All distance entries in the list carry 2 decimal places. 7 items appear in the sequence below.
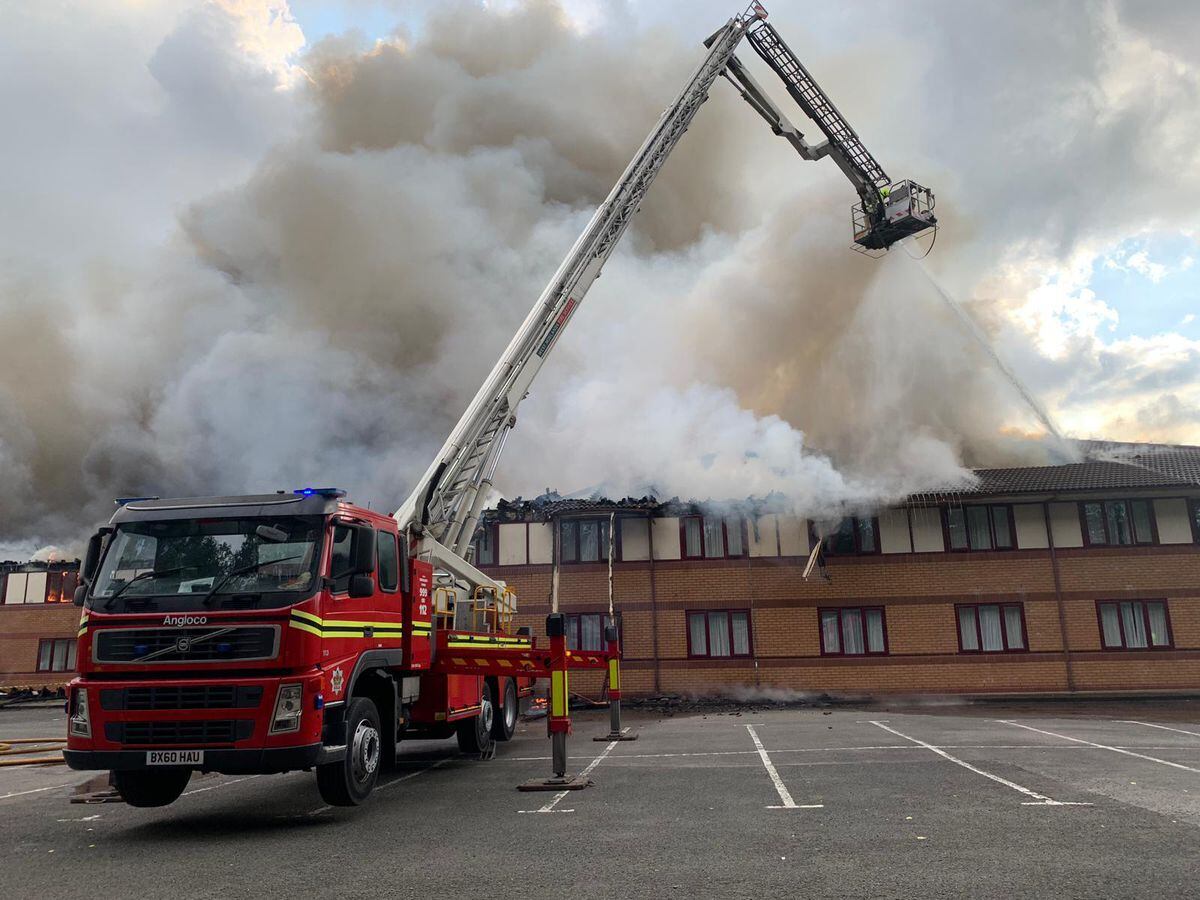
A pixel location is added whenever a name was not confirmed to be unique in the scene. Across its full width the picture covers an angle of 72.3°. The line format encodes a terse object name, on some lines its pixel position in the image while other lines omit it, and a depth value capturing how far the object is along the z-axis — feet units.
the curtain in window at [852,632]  74.08
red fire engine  23.53
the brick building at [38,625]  91.76
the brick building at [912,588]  72.28
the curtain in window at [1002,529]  74.28
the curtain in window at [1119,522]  73.72
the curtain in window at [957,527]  74.49
